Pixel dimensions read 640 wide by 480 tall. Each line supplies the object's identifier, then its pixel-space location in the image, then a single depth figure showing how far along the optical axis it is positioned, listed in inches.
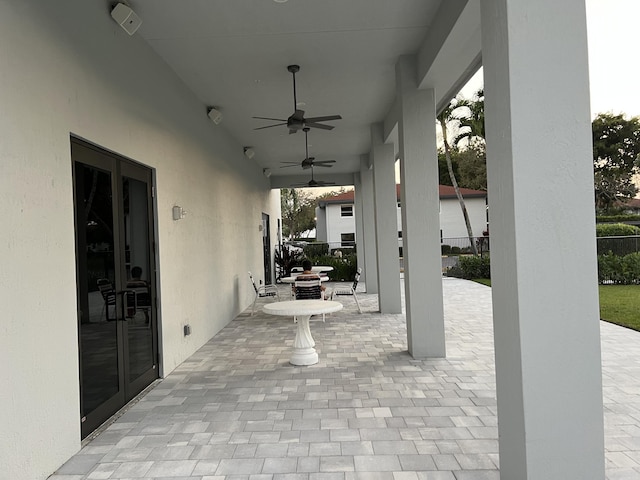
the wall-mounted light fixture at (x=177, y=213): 196.5
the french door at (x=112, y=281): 124.6
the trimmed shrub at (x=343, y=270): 564.4
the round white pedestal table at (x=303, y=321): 180.1
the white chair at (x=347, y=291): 323.3
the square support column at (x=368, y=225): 434.6
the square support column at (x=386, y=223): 312.7
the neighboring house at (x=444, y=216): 993.7
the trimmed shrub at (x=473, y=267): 553.3
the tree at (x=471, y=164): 805.9
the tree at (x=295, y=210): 1306.6
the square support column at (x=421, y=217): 196.7
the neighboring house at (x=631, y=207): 814.2
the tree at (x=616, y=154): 741.9
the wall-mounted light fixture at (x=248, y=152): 372.8
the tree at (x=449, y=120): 653.3
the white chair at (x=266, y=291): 338.9
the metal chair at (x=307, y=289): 258.1
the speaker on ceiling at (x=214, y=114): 255.8
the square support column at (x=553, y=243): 80.2
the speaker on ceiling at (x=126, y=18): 140.6
